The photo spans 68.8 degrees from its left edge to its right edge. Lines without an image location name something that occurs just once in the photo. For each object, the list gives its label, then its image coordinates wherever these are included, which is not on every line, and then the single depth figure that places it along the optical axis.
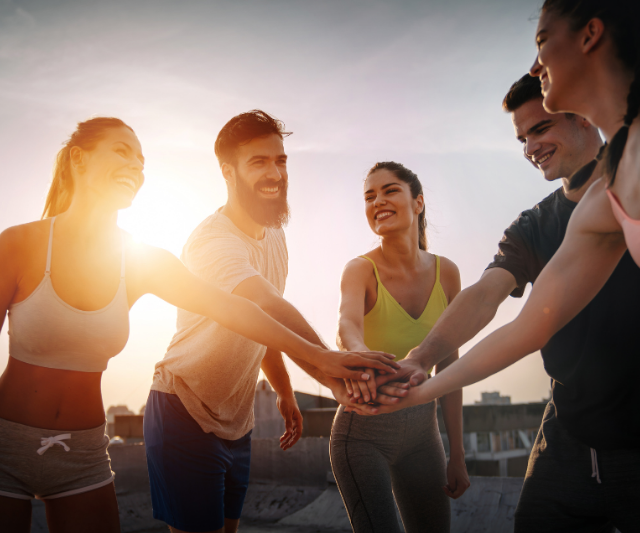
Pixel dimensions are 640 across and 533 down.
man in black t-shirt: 1.99
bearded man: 2.50
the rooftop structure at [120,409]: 51.51
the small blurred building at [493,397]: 35.12
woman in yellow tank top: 2.50
